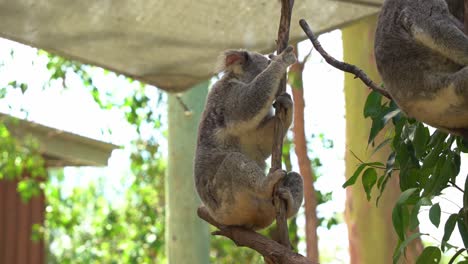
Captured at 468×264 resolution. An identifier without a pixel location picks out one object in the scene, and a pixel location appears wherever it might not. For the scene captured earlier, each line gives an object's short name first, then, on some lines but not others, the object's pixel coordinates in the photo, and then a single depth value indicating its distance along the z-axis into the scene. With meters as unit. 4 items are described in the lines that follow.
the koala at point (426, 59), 2.90
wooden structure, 9.55
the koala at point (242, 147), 3.88
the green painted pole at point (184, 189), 6.16
